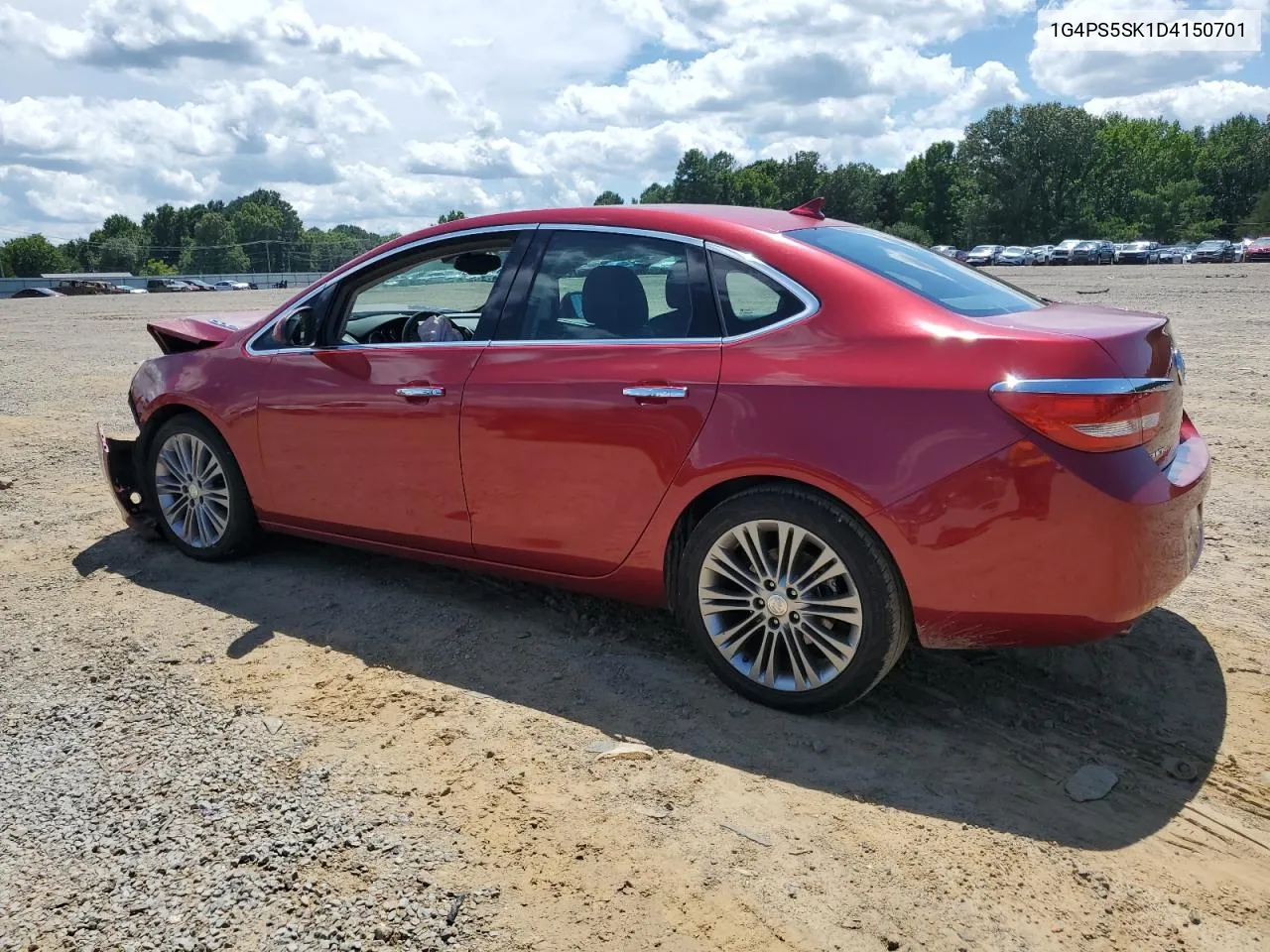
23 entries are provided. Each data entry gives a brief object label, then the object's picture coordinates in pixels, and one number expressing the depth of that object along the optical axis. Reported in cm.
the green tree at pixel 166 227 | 15050
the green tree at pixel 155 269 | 12600
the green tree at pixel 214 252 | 12688
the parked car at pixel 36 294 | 6262
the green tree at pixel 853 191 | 11238
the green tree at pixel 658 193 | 11592
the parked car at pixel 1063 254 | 5801
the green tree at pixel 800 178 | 11800
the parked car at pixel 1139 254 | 5669
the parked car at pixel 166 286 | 7650
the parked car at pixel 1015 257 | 6364
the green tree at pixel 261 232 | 13375
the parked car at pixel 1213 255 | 5588
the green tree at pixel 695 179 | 12638
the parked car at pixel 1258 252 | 5041
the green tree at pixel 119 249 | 12738
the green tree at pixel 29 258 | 10894
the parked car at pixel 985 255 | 6544
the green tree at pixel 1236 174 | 8781
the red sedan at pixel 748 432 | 306
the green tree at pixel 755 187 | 11931
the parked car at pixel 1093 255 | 5781
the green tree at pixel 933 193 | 10912
